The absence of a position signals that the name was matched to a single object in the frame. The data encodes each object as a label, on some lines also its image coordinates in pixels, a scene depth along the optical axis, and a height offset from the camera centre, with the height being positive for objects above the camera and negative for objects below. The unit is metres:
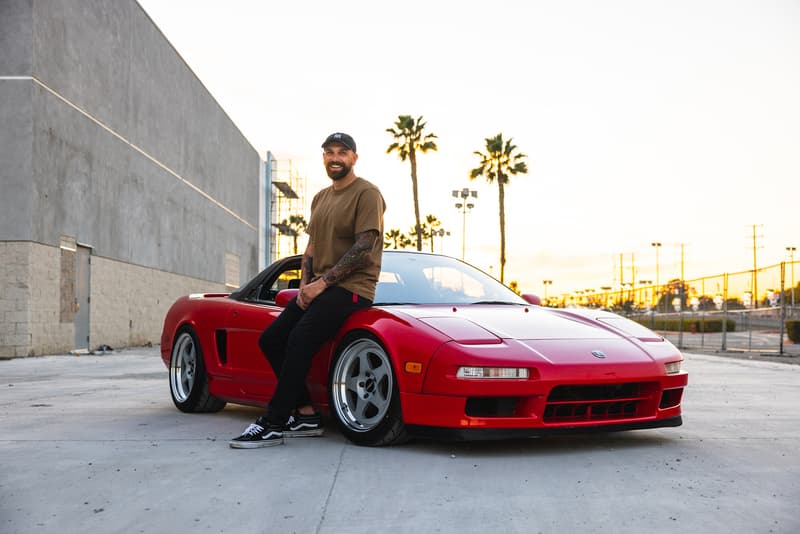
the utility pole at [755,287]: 22.01 +0.70
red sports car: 4.66 -0.28
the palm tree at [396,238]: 89.44 +7.81
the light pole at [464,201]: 49.12 +6.63
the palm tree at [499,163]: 50.09 +8.65
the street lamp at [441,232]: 62.16 +5.80
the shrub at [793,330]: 22.52 -0.37
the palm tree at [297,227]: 60.50 +6.53
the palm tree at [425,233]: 85.44 +7.99
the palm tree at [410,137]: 47.91 +9.62
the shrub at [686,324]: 24.29 -0.26
